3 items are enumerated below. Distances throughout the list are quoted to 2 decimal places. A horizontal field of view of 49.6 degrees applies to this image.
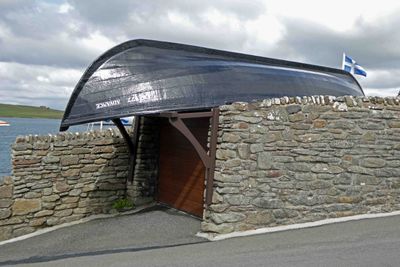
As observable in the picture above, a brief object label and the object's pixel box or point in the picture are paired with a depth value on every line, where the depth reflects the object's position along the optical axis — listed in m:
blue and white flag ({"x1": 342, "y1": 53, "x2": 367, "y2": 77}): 14.34
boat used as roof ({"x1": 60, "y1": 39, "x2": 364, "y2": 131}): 7.98
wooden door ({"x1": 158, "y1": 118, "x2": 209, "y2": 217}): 9.77
